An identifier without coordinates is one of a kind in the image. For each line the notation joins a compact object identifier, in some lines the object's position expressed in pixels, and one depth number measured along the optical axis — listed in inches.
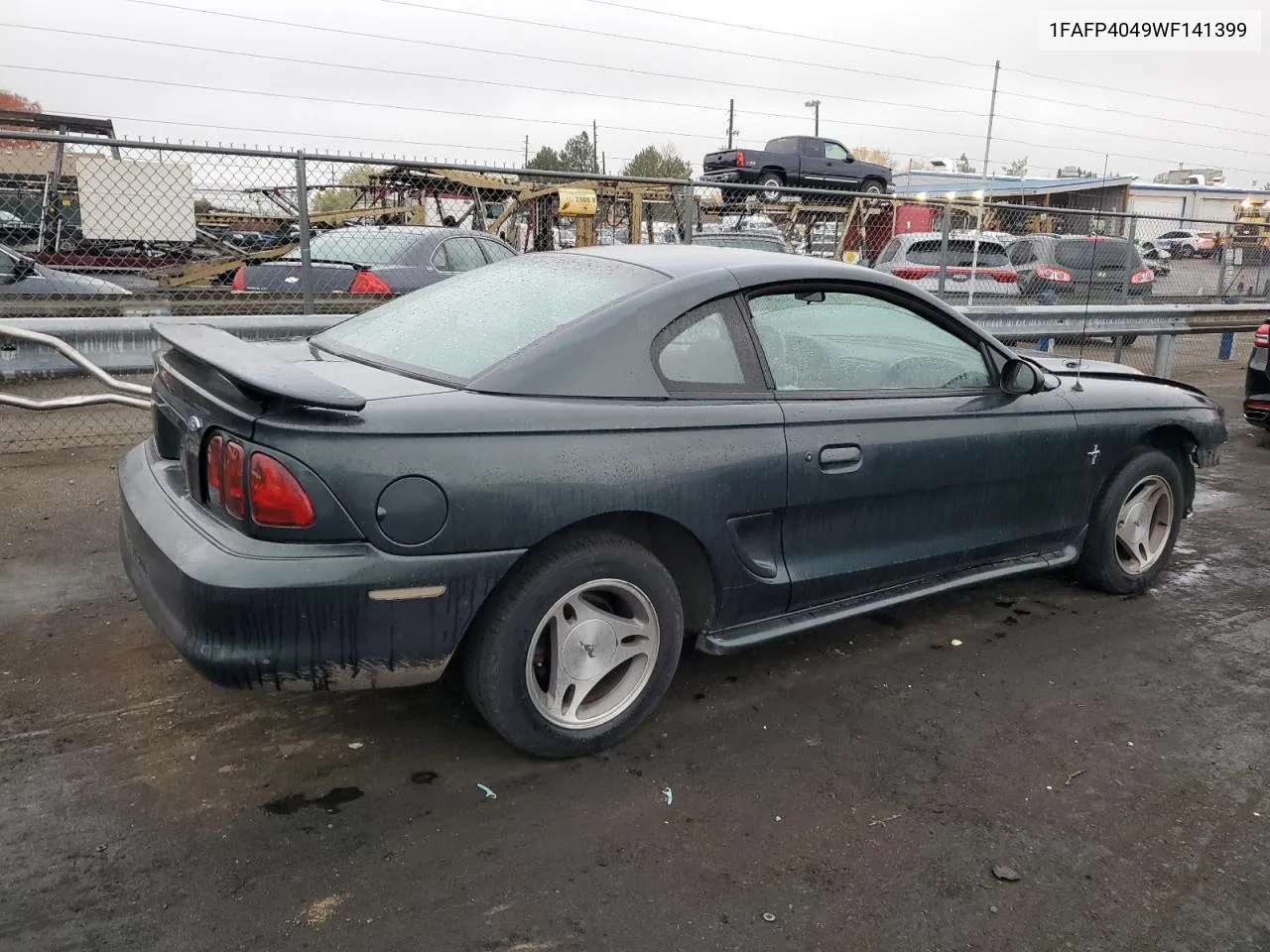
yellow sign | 368.2
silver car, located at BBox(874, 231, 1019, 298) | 442.0
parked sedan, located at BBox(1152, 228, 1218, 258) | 516.1
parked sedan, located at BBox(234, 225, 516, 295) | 294.2
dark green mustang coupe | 96.3
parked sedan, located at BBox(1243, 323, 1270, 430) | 298.0
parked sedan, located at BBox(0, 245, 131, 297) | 277.3
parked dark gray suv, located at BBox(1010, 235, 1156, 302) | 428.8
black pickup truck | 967.0
